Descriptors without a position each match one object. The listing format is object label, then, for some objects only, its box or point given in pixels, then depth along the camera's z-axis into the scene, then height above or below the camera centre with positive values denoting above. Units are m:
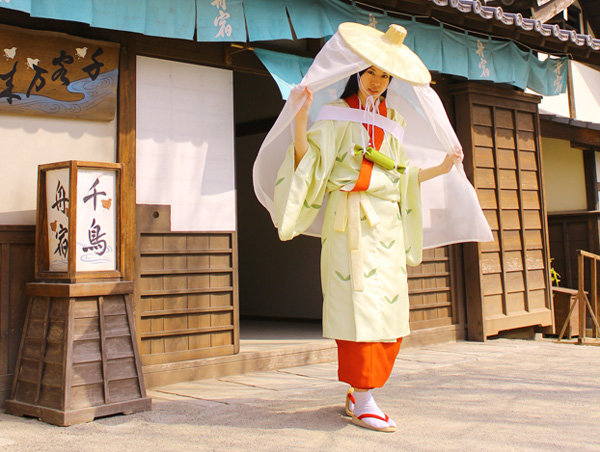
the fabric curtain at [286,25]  4.40 +2.28
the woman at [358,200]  3.38 +0.47
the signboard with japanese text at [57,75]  4.23 +1.56
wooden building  4.30 +1.20
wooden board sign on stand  3.65 -0.16
